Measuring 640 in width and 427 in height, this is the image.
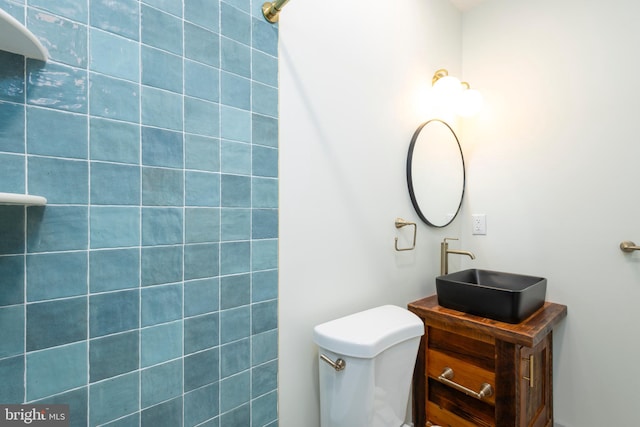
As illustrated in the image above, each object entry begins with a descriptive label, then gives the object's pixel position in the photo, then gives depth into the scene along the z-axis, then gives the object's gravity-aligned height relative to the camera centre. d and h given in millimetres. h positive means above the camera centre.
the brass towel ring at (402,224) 1486 -58
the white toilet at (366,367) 976 -524
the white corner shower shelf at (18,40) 502 +318
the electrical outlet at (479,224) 1815 -70
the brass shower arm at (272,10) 963 +650
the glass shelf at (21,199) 498 +20
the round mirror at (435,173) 1571 +217
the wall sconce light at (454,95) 1637 +651
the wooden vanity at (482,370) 1156 -662
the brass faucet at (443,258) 1689 -254
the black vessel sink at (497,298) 1217 -366
